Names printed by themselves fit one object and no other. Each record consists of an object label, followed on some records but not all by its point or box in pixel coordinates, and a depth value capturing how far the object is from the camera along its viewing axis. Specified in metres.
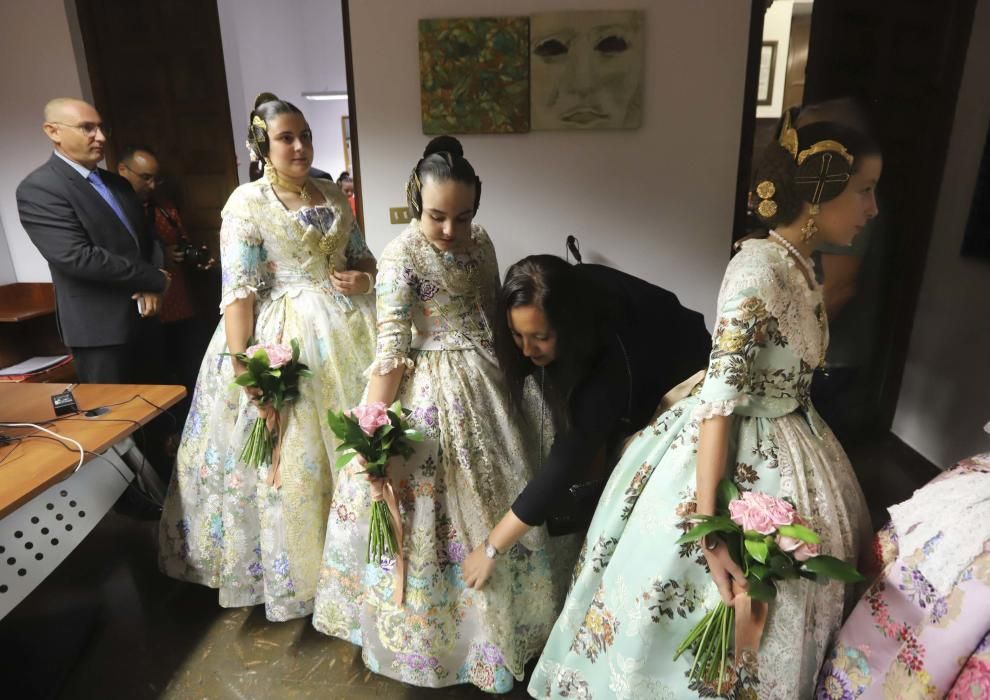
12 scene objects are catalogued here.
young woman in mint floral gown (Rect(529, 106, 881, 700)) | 1.01
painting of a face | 2.37
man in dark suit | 2.08
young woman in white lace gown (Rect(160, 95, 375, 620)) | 1.65
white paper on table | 2.51
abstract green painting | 2.40
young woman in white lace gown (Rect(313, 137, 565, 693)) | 1.35
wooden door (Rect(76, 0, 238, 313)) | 2.95
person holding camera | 2.68
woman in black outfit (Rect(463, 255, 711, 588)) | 1.14
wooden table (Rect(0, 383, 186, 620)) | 1.39
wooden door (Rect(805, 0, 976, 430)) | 2.26
